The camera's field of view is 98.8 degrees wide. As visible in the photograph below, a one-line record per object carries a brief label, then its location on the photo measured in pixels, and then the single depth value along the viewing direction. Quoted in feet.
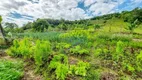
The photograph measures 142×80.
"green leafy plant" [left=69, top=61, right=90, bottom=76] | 6.08
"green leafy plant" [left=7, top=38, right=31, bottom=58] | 8.56
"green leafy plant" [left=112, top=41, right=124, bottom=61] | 9.24
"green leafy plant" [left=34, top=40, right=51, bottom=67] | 7.04
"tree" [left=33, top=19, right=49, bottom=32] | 62.52
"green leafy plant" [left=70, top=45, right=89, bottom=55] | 10.16
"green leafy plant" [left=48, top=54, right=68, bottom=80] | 5.49
